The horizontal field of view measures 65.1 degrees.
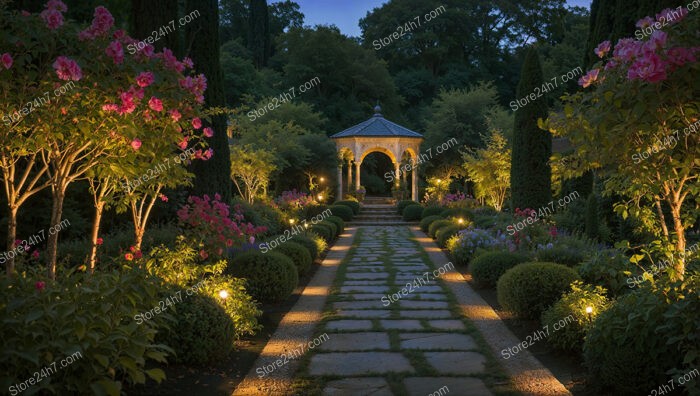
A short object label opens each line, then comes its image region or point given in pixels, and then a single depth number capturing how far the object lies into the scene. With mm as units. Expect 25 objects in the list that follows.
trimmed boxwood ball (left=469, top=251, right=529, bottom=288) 7387
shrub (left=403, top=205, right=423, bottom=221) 20266
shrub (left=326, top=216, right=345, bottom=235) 15479
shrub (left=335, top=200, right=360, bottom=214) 21953
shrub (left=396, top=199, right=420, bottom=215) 22297
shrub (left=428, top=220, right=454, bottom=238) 13766
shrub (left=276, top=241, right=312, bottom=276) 8195
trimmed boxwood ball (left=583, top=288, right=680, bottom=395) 3363
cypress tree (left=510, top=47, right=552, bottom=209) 13625
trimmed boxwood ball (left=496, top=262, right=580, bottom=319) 5566
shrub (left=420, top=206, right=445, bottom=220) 18391
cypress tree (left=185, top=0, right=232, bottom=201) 10258
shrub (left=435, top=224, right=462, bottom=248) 12045
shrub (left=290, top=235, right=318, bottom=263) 9484
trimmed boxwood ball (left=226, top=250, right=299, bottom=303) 6559
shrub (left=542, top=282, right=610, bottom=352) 4539
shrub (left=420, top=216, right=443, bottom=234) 16016
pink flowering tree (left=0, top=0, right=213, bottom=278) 3443
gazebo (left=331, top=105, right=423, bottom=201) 24562
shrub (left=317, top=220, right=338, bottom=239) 13936
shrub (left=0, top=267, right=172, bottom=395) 2656
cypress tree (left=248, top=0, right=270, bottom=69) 36156
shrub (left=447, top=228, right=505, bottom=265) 9168
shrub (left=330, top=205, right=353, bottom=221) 20188
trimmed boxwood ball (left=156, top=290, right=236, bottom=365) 4133
